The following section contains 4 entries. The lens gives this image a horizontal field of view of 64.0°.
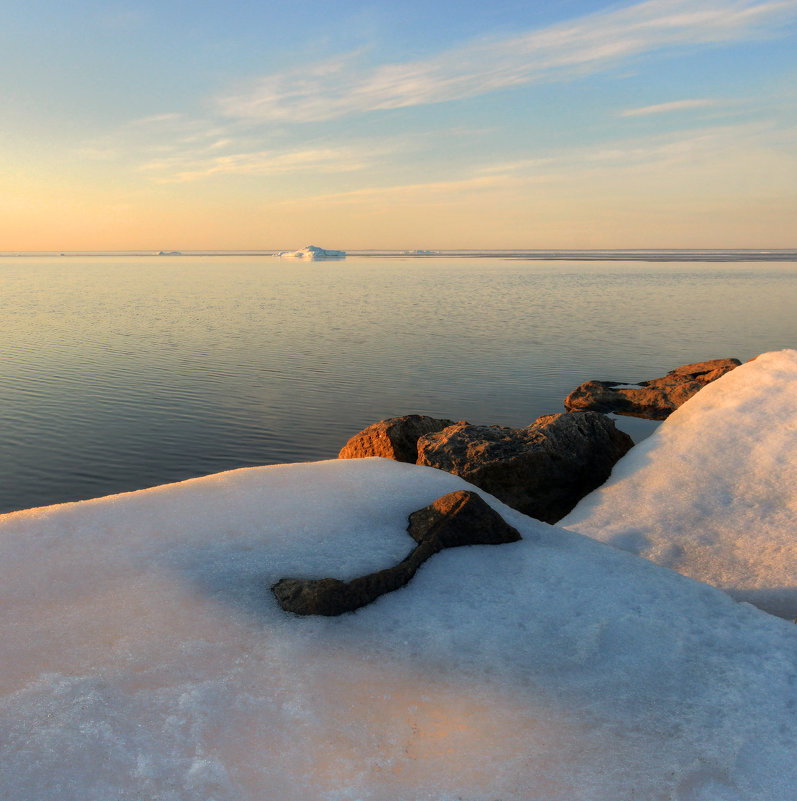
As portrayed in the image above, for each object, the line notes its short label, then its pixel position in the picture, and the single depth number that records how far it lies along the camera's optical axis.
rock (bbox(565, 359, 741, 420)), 16.80
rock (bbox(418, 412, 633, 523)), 9.73
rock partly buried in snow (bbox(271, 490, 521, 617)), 5.20
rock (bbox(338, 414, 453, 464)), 10.28
